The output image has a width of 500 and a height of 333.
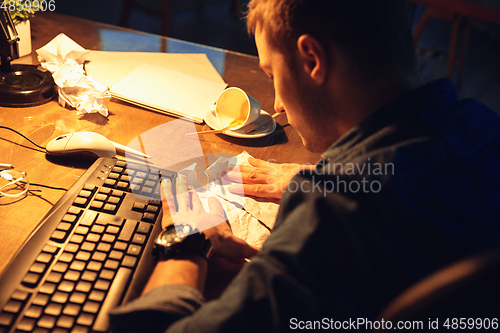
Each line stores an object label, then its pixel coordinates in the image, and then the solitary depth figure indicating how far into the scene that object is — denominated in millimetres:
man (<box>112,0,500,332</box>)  411
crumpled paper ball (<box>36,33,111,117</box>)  965
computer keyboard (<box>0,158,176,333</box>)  483
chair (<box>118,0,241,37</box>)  2797
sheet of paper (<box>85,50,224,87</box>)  1141
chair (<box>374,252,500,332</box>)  263
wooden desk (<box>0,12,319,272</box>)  644
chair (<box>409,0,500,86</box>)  2510
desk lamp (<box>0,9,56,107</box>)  928
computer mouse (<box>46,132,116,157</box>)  770
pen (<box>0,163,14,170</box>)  710
